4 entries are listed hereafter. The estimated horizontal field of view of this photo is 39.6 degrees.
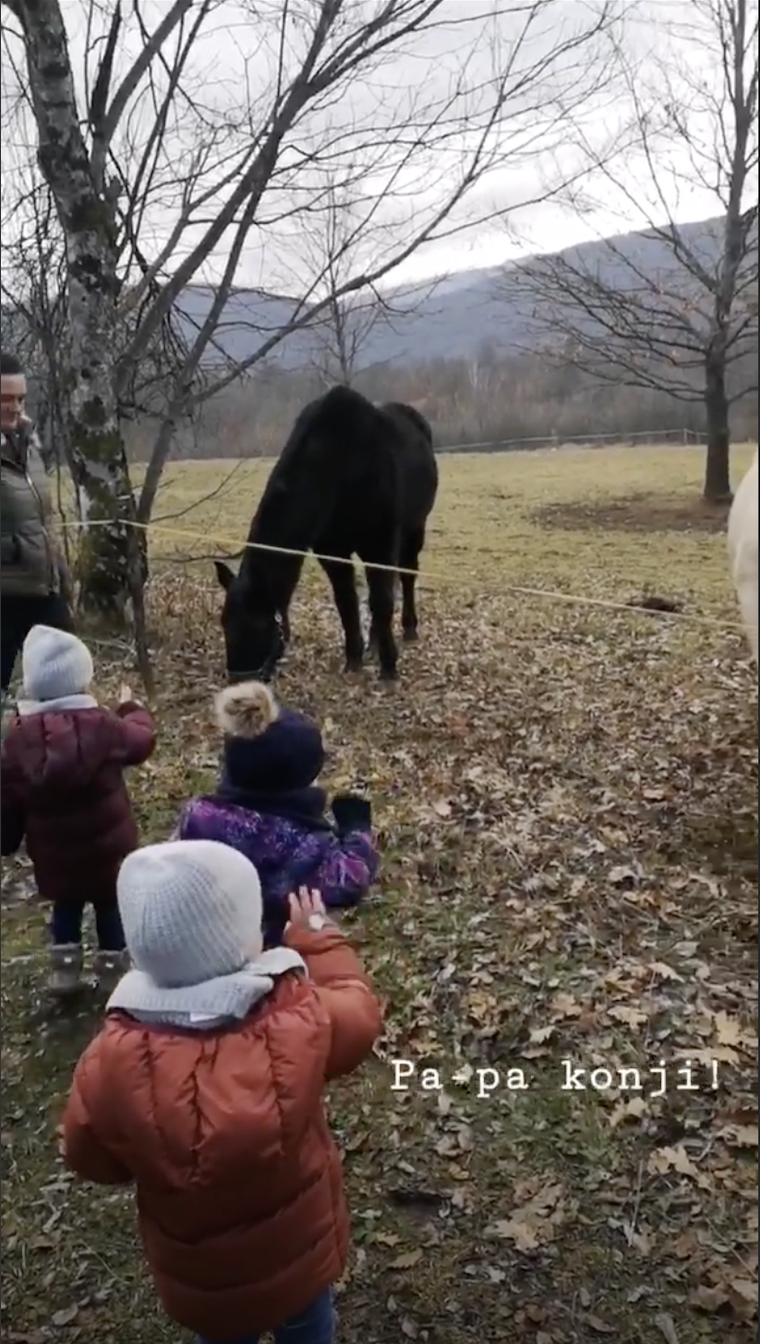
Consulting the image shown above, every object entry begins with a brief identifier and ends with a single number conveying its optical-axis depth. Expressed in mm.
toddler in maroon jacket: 2461
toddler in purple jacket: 2051
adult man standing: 2633
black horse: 3676
